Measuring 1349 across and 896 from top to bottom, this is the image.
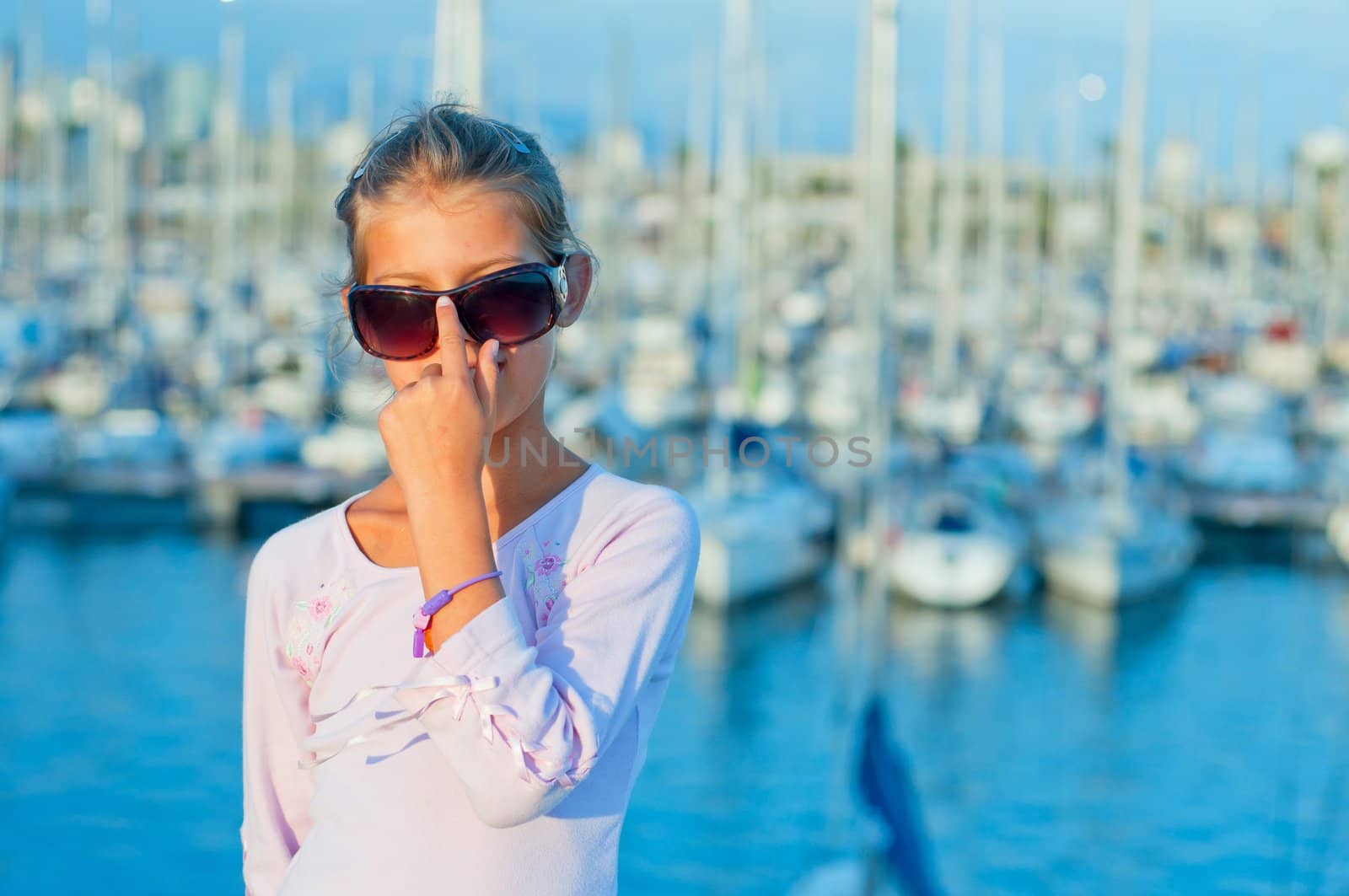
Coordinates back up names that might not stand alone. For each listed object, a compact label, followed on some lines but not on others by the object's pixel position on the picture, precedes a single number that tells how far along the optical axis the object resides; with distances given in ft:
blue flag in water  21.07
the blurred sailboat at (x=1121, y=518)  67.56
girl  4.37
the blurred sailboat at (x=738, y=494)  62.95
